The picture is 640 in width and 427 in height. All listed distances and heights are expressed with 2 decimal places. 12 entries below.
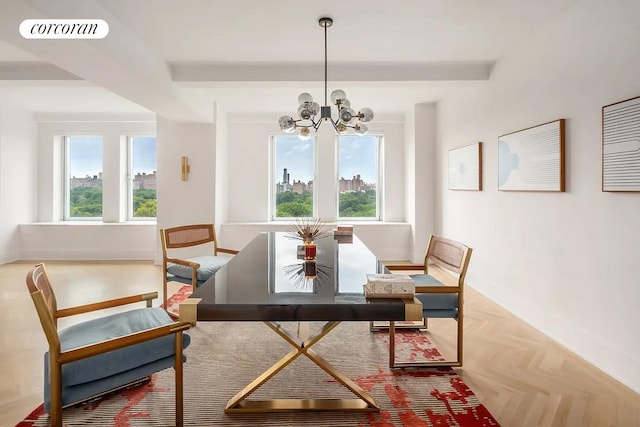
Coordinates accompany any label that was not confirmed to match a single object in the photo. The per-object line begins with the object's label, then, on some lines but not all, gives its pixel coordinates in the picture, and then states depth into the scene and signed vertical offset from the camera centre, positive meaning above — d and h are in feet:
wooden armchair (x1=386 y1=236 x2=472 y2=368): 7.78 -1.94
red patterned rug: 6.41 -3.48
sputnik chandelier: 9.94 +2.72
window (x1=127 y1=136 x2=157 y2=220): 23.07 +1.99
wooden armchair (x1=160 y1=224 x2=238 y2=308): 10.71 -1.44
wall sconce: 19.62 +2.27
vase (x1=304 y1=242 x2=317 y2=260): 8.05 -0.84
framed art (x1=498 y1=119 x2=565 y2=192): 9.95 +1.62
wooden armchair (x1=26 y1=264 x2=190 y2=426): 4.82 -2.05
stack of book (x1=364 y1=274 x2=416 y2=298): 5.07 -1.03
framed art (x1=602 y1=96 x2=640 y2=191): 7.47 +1.43
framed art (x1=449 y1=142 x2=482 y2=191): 14.67 +1.92
